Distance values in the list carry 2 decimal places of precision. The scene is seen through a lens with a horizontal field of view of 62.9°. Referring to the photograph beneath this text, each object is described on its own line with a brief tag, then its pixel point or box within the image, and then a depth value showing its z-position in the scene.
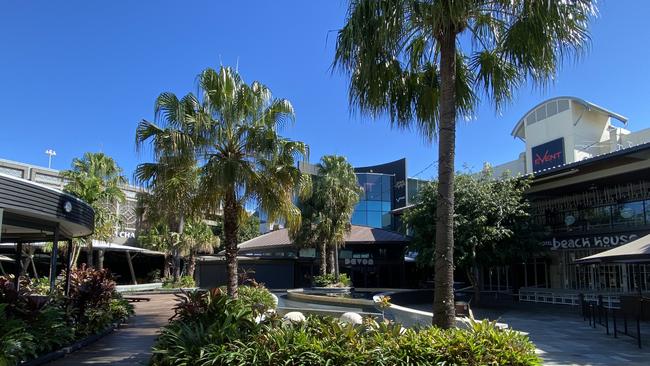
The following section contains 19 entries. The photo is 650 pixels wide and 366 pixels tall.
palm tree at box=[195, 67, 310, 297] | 14.51
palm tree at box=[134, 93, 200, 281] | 14.07
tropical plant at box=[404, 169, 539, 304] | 24.05
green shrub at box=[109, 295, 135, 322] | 16.76
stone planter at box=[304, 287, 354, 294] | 29.95
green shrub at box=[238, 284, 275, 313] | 17.95
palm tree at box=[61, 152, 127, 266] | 29.50
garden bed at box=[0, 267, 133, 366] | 9.42
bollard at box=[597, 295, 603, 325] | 16.41
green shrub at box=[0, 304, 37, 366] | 8.73
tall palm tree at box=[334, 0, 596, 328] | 7.90
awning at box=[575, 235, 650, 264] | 12.80
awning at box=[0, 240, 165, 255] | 36.98
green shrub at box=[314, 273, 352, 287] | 32.91
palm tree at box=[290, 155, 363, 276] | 34.84
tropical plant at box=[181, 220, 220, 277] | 42.62
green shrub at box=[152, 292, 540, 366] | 7.21
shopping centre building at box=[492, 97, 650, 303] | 23.08
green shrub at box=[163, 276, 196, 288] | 40.59
